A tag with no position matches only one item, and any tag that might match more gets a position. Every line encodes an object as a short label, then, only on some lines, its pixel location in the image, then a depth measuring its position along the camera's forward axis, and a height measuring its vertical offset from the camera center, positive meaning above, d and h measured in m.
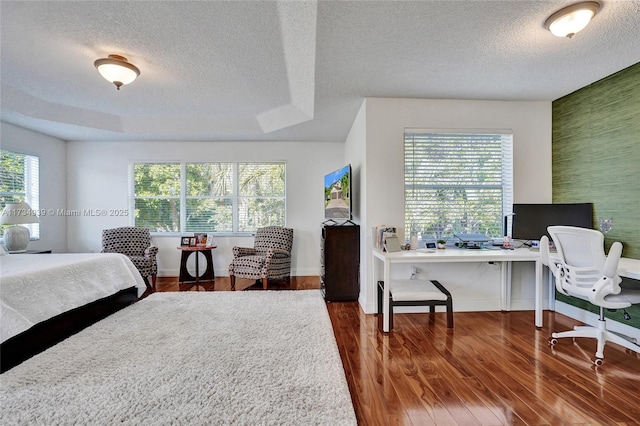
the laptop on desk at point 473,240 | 3.43 -0.33
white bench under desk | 2.91 -0.81
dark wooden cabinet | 3.89 -0.65
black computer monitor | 3.16 -0.07
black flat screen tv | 3.87 +0.18
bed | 2.24 -0.74
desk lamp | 3.88 -0.21
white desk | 2.94 -0.44
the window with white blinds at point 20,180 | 4.40 +0.46
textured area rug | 1.70 -1.11
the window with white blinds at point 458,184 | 3.62 +0.32
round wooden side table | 4.88 -0.93
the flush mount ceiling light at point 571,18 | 1.94 +1.25
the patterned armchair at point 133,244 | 4.65 -0.52
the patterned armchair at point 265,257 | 4.50 -0.69
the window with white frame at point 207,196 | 5.49 +0.27
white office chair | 2.26 -0.51
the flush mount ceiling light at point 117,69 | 2.68 +1.26
